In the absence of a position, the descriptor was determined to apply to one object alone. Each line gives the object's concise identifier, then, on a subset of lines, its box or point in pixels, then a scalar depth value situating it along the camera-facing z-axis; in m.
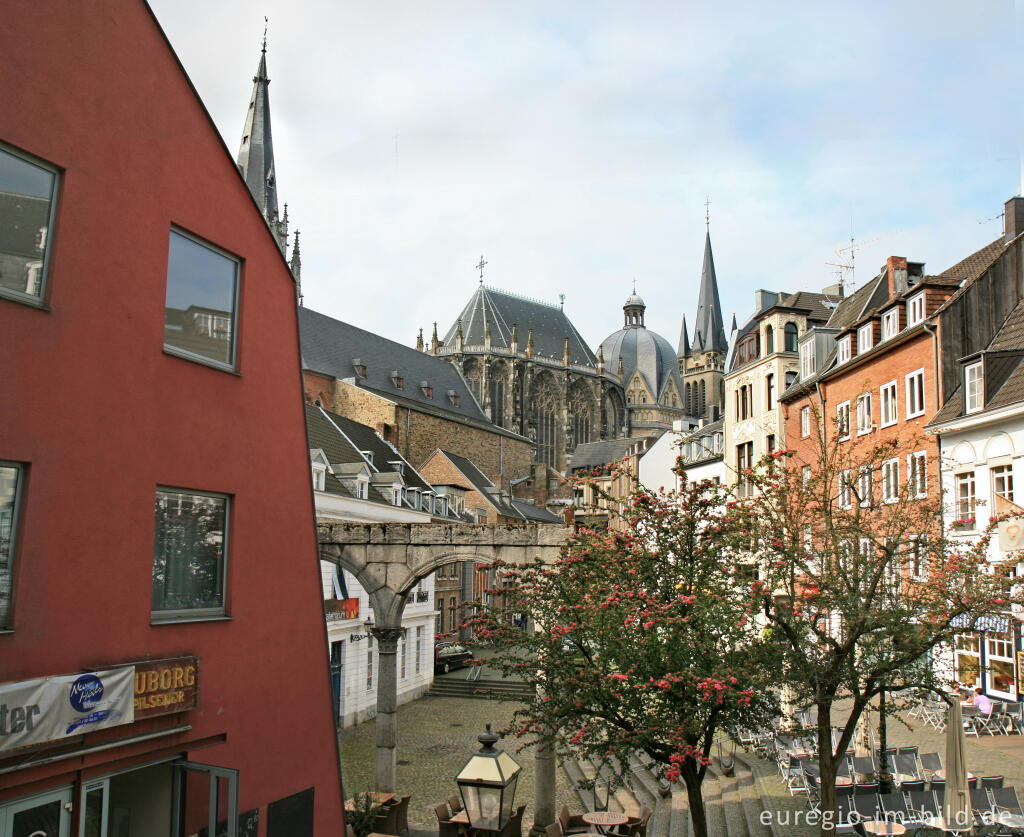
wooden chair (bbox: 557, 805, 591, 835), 13.07
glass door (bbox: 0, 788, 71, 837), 6.82
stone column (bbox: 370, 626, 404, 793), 15.48
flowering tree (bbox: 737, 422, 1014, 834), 9.50
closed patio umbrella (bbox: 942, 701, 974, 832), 10.63
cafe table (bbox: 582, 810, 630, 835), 12.37
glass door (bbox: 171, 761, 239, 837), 8.42
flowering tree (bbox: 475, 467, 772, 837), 9.68
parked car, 34.81
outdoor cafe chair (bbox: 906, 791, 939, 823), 11.62
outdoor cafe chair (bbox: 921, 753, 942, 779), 14.01
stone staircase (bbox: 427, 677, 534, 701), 30.12
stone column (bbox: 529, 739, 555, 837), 14.40
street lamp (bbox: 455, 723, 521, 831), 8.59
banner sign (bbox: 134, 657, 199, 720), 7.91
